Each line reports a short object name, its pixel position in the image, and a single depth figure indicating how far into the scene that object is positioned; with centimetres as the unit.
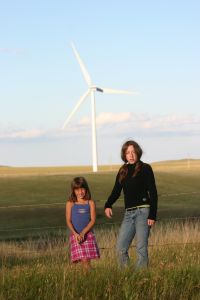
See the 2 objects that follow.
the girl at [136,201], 883
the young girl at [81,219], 908
